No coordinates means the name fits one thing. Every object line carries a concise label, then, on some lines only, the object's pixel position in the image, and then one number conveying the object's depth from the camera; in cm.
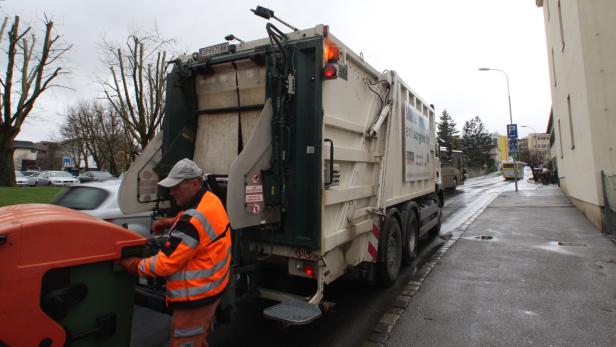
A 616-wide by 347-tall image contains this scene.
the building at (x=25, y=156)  6925
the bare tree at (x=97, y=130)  4012
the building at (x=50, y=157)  6112
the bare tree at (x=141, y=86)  2069
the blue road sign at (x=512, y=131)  2089
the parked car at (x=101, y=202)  539
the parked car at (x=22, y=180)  2956
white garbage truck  341
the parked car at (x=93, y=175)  2898
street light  2457
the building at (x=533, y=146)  7494
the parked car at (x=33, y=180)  3083
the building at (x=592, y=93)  827
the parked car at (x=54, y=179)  2958
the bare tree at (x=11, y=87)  1905
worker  231
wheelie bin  193
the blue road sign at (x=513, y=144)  2107
